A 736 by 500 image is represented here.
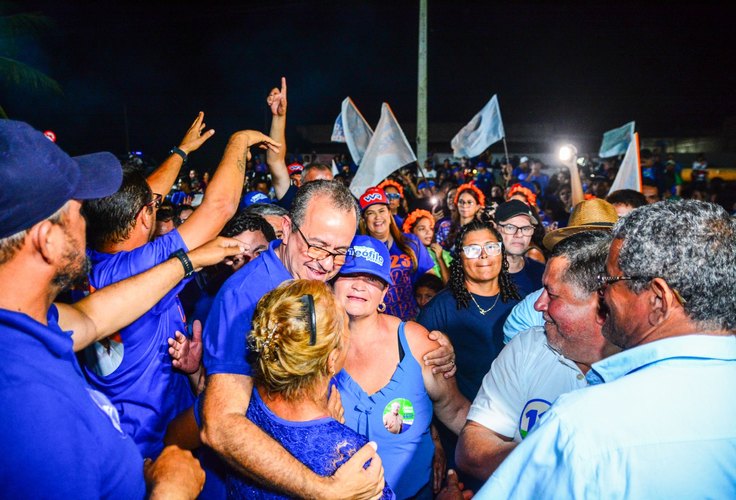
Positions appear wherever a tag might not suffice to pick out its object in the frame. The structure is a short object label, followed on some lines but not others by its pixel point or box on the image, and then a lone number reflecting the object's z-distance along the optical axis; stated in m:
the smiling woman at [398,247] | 5.03
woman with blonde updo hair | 1.76
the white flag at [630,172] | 6.63
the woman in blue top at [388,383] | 2.70
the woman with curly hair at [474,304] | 3.78
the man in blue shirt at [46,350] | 1.24
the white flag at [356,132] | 9.31
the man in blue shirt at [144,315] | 2.54
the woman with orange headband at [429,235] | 6.04
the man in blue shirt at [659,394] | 1.30
